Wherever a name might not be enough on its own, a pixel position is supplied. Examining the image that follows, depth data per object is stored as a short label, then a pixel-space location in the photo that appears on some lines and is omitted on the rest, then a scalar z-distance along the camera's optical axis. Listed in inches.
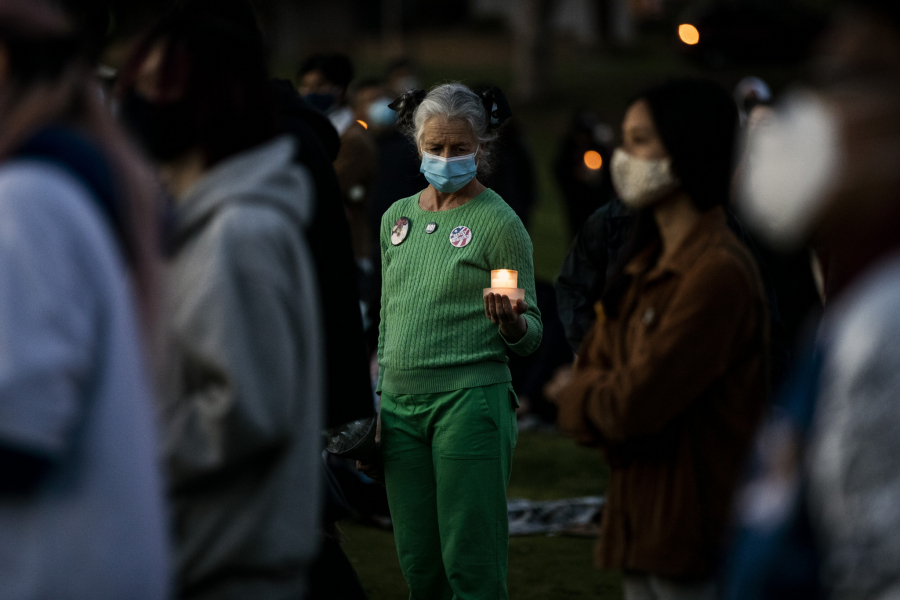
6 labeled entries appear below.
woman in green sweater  318.0
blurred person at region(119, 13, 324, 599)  167.2
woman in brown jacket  215.3
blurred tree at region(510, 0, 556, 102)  2578.7
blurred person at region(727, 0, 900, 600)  132.0
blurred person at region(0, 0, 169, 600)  134.9
